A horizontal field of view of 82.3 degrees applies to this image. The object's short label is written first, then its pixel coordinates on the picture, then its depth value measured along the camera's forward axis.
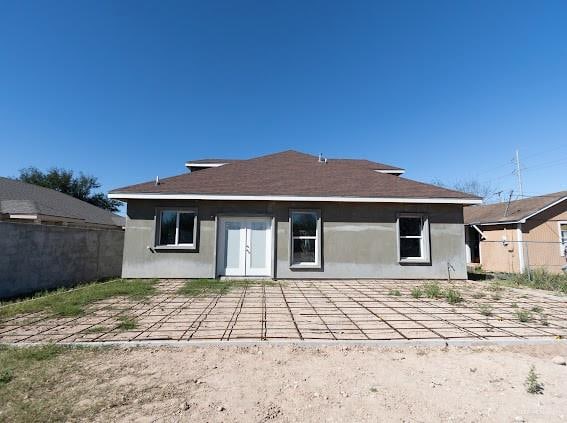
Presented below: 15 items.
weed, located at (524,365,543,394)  3.61
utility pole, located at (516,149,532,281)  16.62
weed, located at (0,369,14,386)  3.73
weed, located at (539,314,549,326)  6.32
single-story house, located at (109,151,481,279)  11.95
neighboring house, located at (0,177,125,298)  9.34
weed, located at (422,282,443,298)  9.06
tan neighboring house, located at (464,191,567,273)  16.77
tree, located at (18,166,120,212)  39.28
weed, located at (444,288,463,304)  8.38
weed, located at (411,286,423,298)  9.00
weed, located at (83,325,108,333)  5.61
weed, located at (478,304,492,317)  7.05
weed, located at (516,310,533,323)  6.51
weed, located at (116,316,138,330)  5.82
